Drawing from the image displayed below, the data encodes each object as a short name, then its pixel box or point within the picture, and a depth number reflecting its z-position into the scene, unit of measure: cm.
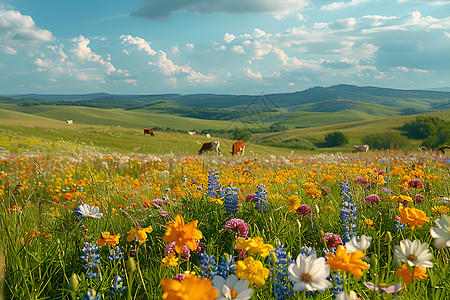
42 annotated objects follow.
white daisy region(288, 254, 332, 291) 131
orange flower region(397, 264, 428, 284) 156
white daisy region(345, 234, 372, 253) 157
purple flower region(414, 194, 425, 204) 382
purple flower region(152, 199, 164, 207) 357
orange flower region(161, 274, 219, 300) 109
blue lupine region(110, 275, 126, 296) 212
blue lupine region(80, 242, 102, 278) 223
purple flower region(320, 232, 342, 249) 241
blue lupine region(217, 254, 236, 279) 194
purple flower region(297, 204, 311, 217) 303
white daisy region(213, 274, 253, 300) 129
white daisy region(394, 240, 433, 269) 151
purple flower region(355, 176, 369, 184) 432
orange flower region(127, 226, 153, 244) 207
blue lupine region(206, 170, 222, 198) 377
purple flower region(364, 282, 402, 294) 157
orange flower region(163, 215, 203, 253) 166
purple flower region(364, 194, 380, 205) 355
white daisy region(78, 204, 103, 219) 244
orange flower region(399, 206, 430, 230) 179
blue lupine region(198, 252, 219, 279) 203
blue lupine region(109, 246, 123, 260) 235
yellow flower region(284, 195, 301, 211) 272
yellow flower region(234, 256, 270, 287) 151
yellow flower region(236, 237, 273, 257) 164
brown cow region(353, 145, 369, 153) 4357
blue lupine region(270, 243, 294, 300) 180
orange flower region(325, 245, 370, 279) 137
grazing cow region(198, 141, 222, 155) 3559
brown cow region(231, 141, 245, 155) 2834
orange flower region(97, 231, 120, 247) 206
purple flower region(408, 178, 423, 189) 387
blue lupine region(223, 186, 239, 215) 326
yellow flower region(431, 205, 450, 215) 289
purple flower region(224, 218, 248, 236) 254
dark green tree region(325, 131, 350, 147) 7989
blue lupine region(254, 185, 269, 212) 321
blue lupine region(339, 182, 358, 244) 275
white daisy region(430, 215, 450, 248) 155
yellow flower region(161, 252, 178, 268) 195
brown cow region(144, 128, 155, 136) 5120
